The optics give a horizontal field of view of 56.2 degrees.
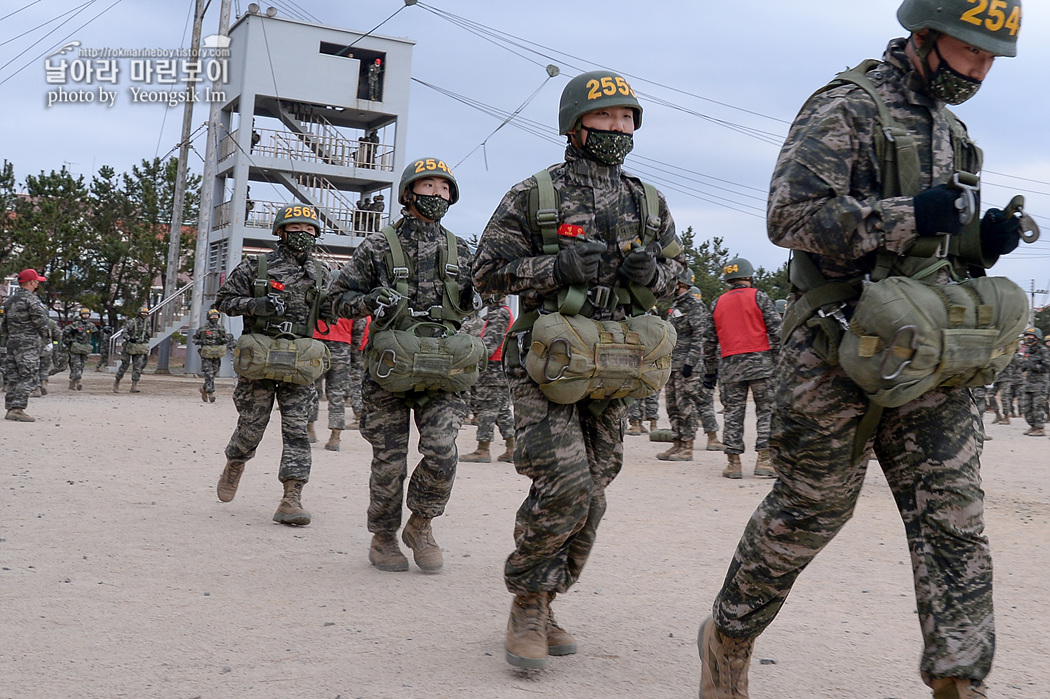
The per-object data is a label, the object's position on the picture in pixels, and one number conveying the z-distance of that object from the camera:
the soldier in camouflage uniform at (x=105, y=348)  34.98
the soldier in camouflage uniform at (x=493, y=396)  12.23
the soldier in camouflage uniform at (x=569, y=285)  4.06
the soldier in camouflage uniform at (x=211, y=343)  21.39
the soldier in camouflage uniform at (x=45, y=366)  19.02
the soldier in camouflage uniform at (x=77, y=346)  23.03
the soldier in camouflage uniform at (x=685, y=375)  12.64
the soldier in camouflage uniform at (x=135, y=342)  22.62
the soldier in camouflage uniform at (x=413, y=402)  5.91
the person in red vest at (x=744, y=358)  10.88
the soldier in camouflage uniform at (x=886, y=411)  3.04
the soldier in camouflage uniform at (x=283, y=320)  7.48
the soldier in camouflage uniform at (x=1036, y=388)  20.59
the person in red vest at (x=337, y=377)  12.59
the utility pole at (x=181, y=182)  33.62
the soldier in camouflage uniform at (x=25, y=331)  15.27
